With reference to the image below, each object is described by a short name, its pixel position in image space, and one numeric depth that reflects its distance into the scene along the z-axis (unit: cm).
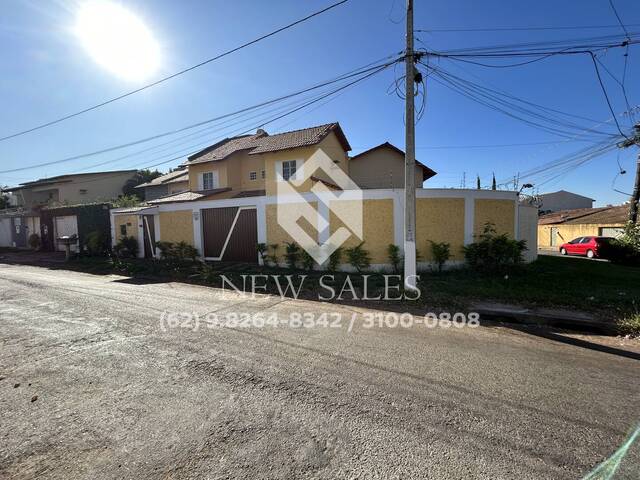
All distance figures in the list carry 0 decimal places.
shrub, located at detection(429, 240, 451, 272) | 1008
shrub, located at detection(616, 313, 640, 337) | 526
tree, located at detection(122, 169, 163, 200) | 3006
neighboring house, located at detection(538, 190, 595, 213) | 5019
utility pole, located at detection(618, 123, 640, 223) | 1584
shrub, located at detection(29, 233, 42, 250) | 2097
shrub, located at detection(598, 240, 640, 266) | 1422
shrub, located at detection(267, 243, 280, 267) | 1177
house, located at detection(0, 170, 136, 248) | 2249
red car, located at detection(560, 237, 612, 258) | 1804
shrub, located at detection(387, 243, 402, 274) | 1005
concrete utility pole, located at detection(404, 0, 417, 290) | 778
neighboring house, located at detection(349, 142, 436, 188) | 1886
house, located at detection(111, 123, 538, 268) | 1031
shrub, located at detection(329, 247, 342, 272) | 1065
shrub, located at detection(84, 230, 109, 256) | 1655
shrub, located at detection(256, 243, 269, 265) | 1184
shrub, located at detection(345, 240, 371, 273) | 1029
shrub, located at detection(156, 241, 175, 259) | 1412
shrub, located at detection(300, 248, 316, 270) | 1097
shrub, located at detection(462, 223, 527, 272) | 989
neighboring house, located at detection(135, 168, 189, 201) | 2436
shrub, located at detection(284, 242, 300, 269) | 1118
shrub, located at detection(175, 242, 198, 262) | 1353
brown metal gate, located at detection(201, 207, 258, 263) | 1249
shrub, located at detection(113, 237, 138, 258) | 1600
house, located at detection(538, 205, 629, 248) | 2362
